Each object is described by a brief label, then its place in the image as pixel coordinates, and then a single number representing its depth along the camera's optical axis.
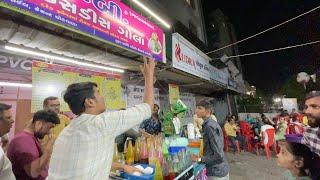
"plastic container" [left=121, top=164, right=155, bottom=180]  1.45
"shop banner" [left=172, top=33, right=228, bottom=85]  4.73
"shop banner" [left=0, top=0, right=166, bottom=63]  2.06
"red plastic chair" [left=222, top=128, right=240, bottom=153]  7.35
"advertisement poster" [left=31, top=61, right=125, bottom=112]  2.43
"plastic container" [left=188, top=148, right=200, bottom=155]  2.30
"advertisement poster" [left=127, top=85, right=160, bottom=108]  4.54
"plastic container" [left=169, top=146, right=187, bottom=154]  1.98
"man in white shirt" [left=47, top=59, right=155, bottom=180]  0.97
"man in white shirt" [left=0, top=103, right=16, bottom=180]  1.32
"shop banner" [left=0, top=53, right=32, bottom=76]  2.67
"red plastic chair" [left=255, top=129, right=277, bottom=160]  6.36
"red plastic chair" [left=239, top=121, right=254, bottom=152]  7.51
